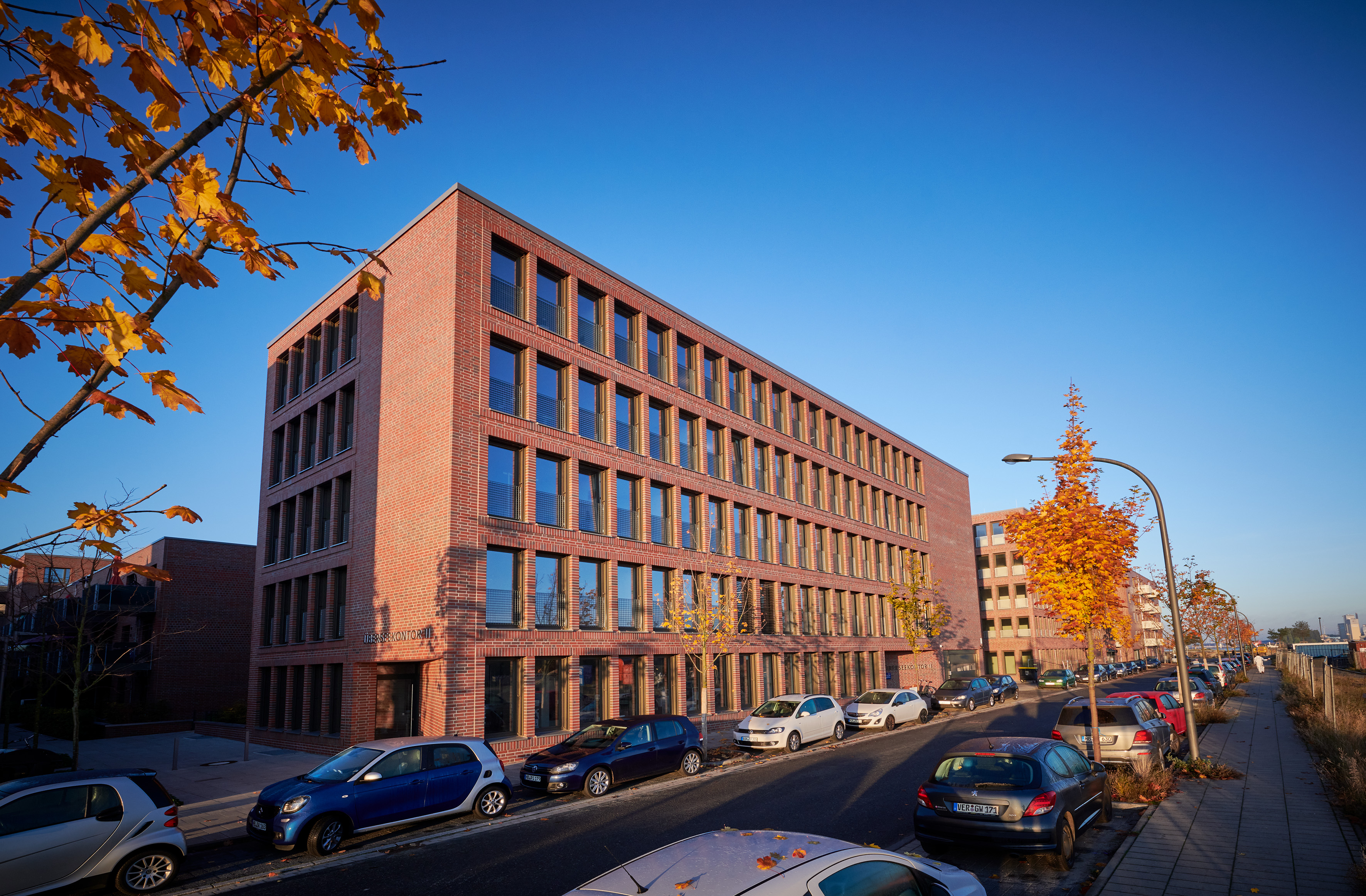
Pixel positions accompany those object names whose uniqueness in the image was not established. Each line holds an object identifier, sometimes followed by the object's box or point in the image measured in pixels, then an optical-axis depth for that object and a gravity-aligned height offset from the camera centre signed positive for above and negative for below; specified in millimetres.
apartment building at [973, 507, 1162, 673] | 71500 -627
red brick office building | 21500 +3833
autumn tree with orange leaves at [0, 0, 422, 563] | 3301 +2154
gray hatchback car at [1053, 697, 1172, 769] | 14781 -2366
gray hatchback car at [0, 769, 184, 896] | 8984 -2240
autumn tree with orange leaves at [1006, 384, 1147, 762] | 15891 +1202
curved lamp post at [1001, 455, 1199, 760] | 15383 -688
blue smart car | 11273 -2439
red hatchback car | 19484 -2589
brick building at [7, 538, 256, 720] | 35812 +262
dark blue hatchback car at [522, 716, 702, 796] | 15531 -2722
